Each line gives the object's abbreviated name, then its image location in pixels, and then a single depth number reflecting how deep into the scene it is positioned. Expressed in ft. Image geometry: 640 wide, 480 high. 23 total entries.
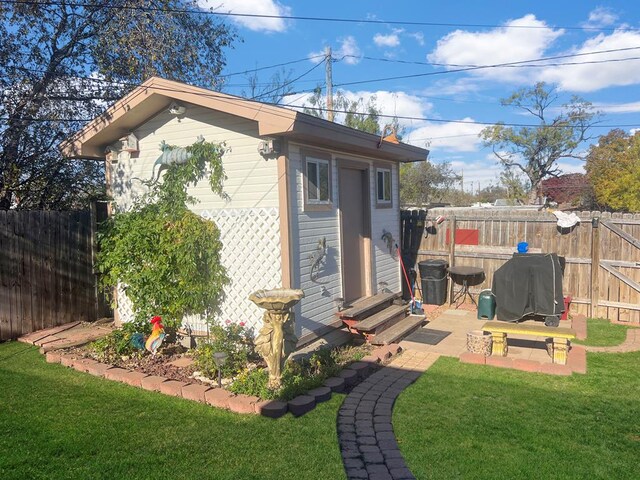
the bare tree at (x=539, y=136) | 118.42
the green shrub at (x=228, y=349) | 18.15
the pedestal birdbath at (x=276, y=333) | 16.30
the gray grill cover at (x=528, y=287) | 26.23
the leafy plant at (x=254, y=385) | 15.65
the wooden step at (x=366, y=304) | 22.95
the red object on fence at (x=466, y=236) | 32.42
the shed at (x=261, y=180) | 19.79
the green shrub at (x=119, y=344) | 20.29
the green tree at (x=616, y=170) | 93.56
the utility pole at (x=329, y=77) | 56.30
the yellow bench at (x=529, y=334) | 19.64
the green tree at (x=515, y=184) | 132.05
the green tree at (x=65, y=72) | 28.91
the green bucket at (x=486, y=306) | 28.66
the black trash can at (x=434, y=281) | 32.48
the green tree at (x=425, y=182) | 114.01
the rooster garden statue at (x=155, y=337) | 20.17
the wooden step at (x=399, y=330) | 22.86
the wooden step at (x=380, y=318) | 22.92
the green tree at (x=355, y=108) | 79.77
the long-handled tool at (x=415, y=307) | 28.66
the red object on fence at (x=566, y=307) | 27.94
